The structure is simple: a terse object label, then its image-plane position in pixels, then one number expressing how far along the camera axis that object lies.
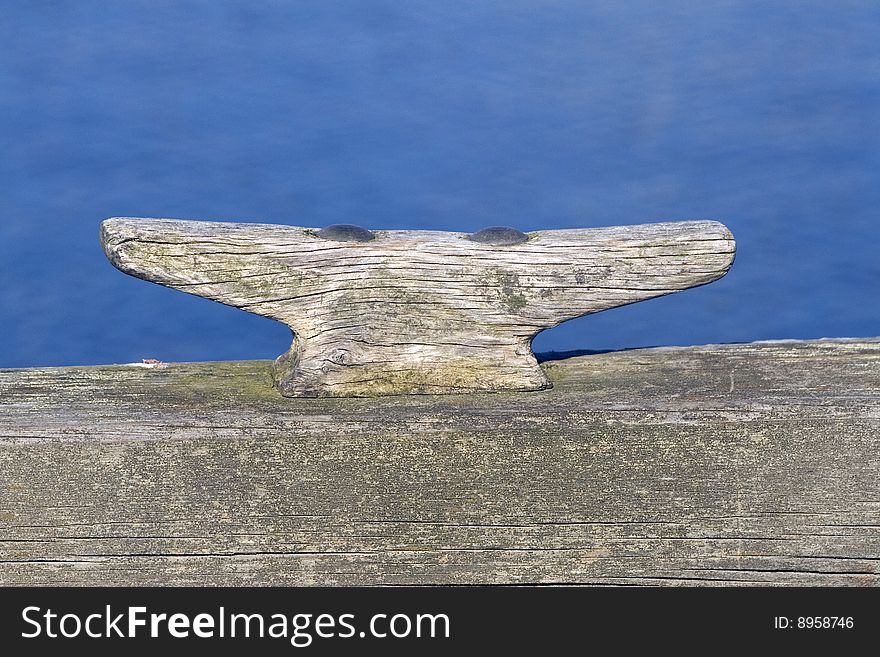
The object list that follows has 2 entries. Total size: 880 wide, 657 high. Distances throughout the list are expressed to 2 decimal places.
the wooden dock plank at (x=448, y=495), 5.56
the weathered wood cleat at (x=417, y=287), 5.97
